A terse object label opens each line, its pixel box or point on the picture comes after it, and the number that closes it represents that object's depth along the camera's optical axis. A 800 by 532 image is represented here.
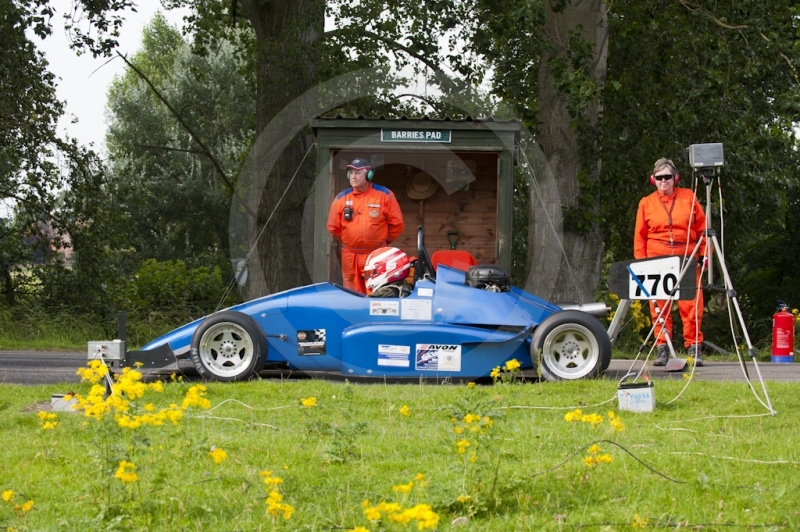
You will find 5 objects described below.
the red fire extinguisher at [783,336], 12.63
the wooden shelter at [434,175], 12.58
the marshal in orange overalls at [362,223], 12.19
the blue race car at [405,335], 9.57
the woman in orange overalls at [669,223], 11.30
